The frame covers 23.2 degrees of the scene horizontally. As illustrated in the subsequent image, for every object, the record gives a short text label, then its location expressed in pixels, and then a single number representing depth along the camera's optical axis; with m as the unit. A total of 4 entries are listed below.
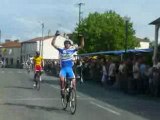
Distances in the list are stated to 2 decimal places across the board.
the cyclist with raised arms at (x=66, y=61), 10.94
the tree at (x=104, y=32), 63.94
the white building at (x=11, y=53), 116.92
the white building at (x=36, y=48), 100.85
